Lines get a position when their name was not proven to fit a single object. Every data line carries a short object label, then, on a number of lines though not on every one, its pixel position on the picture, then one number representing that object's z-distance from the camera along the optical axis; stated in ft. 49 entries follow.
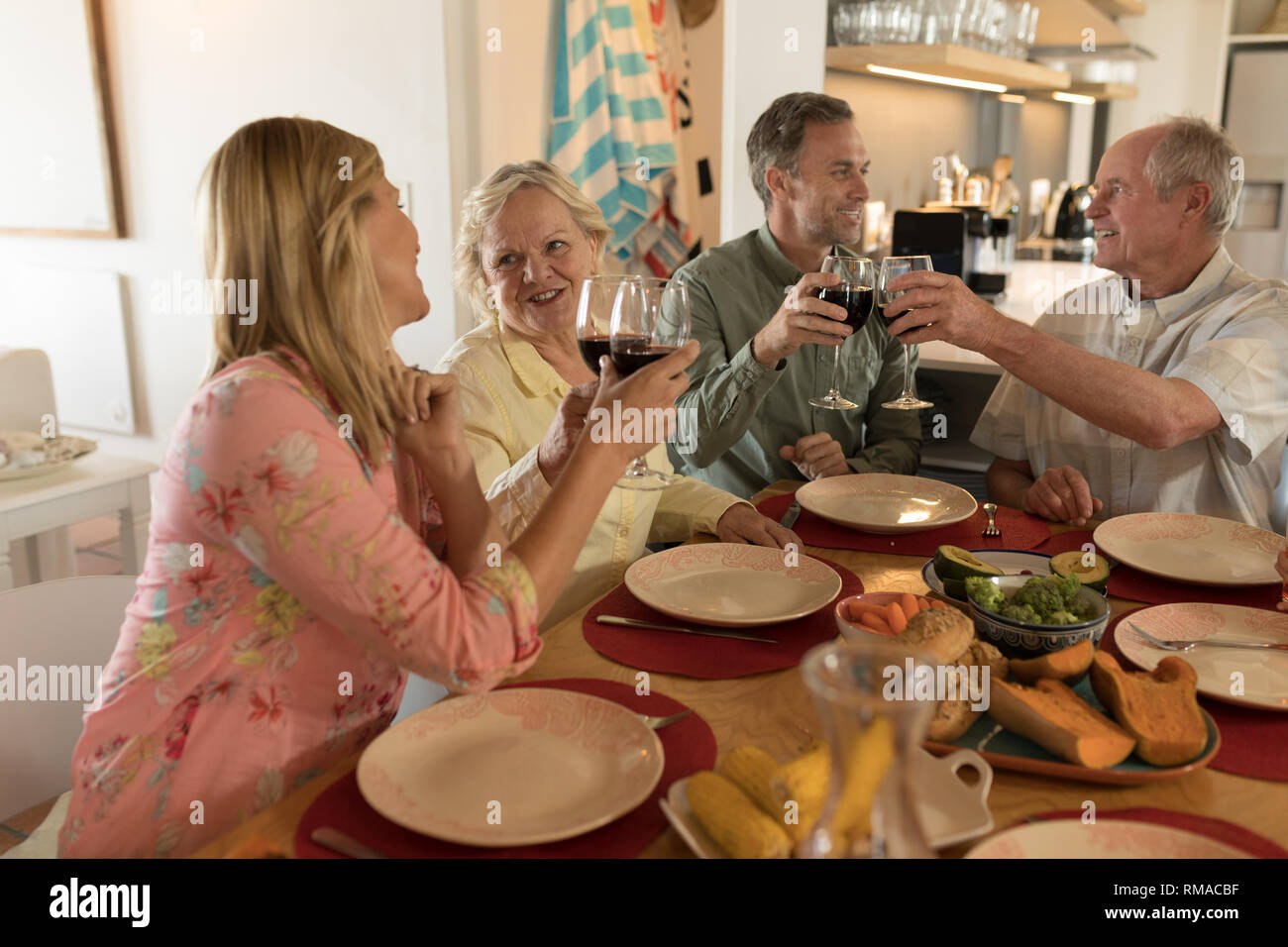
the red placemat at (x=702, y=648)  3.93
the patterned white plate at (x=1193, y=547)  4.82
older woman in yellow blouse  5.79
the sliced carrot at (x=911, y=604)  3.87
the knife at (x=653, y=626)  4.21
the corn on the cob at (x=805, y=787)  2.71
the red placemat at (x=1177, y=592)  4.63
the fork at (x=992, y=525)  5.50
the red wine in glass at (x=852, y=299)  5.77
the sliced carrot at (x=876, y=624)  3.78
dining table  2.95
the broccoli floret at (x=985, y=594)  3.86
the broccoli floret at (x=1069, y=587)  3.84
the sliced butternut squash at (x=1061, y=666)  3.50
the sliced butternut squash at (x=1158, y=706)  3.17
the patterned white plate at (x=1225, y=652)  3.67
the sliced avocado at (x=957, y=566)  4.36
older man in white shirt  5.98
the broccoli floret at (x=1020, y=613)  3.74
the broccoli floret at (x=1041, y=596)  3.77
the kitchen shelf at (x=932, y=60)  10.15
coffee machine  11.41
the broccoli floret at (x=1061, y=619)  3.71
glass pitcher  2.01
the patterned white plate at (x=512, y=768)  2.93
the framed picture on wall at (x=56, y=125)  12.77
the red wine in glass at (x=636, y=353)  4.27
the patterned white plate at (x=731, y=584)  4.36
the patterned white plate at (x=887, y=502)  5.52
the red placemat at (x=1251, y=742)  3.24
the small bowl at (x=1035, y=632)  3.65
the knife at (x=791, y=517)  5.67
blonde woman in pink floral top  3.29
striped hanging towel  10.71
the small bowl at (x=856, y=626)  3.78
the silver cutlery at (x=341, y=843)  2.80
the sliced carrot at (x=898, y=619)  3.78
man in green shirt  8.03
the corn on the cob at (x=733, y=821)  2.64
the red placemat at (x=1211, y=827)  2.81
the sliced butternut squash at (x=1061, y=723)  3.15
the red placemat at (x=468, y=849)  2.85
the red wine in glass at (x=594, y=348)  4.55
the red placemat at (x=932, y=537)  5.35
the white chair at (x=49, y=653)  4.57
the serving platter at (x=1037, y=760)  3.11
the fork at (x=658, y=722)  3.43
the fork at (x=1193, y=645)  3.98
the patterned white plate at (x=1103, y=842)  2.74
